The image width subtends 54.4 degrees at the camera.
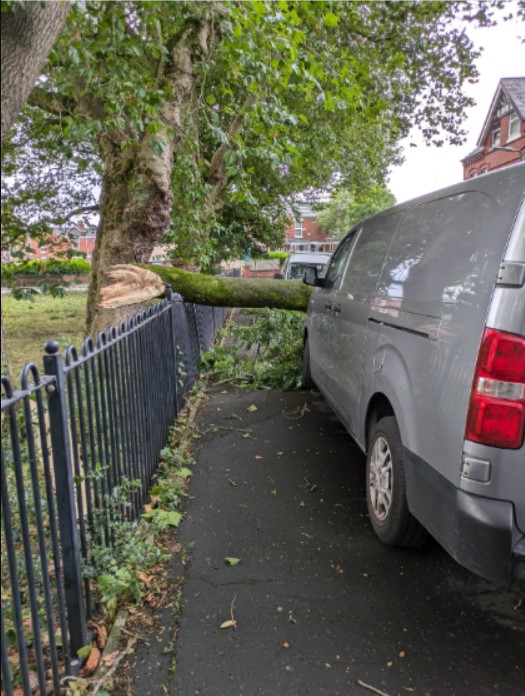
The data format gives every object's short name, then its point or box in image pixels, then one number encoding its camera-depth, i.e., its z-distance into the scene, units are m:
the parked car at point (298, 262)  14.77
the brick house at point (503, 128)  25.34
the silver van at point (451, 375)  2.08
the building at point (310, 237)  58.78
